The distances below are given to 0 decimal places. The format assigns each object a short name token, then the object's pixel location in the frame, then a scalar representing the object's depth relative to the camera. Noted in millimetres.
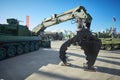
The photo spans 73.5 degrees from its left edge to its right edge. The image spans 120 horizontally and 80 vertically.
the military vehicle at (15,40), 6477
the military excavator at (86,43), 3920
